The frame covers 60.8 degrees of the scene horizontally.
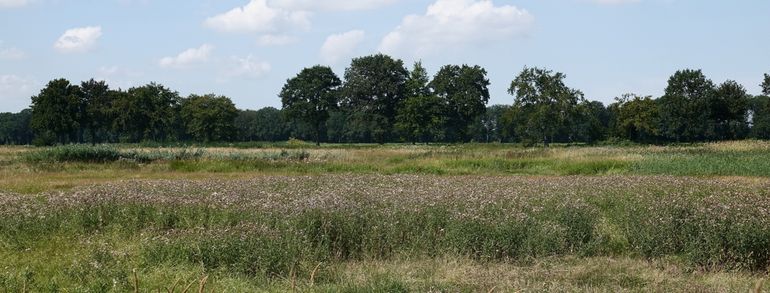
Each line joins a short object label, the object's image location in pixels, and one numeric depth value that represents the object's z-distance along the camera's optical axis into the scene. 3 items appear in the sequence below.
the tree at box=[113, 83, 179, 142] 93.25
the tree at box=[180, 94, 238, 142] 102.19
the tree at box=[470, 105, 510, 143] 150.10
